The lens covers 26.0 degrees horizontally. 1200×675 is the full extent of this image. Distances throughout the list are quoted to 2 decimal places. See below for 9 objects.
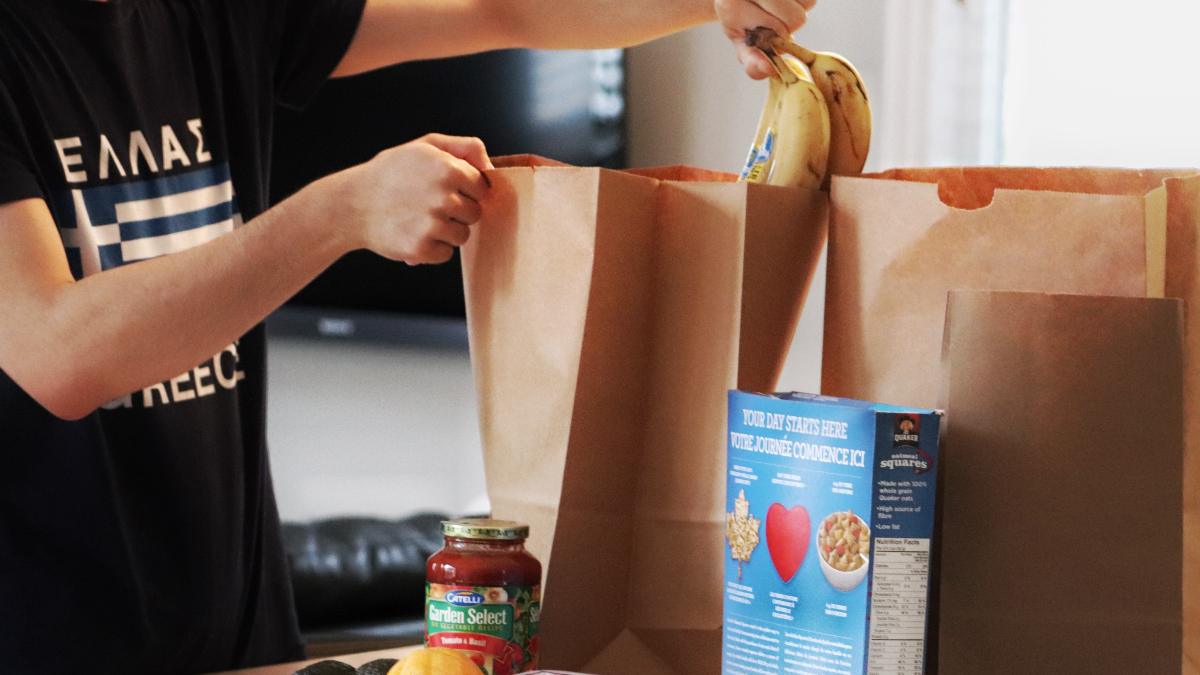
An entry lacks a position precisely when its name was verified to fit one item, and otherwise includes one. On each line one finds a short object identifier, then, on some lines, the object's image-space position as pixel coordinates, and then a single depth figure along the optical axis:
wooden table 2.32
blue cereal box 1.96
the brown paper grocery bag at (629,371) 2.15
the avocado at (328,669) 2.11
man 2.36
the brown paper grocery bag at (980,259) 2.04
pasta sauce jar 2.08
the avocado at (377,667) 2.09
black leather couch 4.63
